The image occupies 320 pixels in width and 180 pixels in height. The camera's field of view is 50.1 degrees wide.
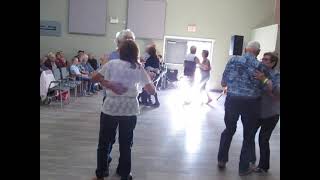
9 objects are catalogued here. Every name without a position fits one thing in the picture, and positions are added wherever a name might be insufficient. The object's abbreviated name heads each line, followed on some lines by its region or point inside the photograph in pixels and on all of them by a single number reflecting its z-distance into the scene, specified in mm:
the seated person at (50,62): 6288
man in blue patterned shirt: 2789
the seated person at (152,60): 5695
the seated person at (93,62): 8109
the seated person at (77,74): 6834
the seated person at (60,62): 7032
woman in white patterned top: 2393
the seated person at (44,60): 5645
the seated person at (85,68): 7338
